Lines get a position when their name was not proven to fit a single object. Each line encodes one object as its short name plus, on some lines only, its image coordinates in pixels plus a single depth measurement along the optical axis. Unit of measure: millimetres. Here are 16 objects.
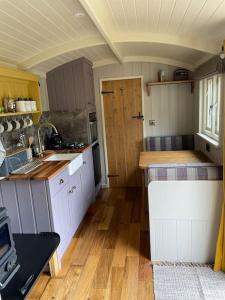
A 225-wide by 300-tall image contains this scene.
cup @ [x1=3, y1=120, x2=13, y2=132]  2586
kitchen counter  2191
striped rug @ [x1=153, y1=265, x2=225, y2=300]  1974
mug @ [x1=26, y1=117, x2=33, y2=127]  2990
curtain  2143
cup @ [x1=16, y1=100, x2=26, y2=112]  2628
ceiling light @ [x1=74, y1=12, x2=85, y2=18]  1866
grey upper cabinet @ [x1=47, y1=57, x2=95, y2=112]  3566
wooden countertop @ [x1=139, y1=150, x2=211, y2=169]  2779
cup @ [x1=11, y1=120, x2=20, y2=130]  2725
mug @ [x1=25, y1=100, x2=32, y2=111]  2754
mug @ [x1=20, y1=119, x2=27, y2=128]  2864
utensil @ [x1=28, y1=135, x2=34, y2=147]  3027
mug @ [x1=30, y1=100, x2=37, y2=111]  2886
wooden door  4145
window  2795
